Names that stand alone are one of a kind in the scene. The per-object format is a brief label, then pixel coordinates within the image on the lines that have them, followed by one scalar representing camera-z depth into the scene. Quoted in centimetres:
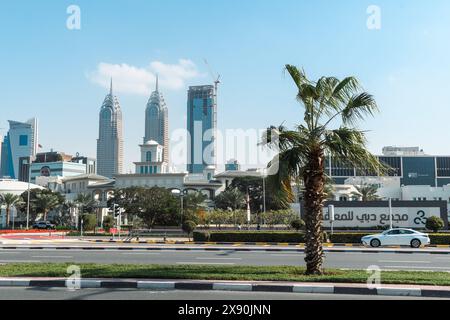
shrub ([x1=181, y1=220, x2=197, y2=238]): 4031
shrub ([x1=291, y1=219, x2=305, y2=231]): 4050
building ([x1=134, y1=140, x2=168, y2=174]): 11038
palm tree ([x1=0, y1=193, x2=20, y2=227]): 7677
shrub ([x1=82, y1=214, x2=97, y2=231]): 5234
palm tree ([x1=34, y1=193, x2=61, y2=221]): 8056
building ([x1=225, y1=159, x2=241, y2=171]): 12850
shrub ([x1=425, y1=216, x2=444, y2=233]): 3697
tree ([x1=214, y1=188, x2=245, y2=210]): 8119
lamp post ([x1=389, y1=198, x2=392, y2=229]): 3909
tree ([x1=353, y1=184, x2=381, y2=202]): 7400
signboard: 4125
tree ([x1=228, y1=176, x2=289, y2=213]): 8902
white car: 2849
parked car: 7450
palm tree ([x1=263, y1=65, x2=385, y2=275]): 1347
